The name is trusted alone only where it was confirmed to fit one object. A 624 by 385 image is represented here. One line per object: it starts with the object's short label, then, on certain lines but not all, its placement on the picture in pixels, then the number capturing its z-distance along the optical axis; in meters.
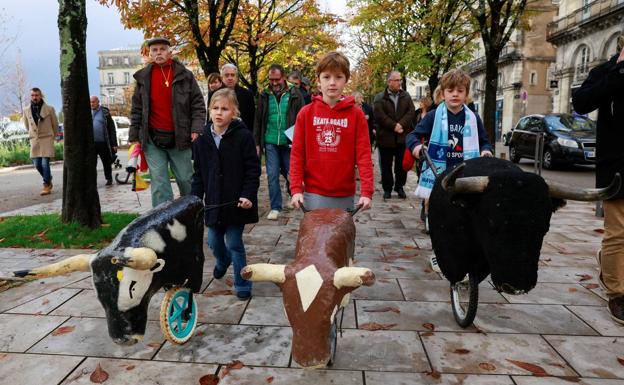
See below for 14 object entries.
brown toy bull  2.29
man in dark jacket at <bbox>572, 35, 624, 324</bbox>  3.60
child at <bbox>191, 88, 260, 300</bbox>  4.00
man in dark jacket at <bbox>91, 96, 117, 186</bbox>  11.44
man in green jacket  7.65
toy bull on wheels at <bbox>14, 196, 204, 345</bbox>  2.62
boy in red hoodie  3.80
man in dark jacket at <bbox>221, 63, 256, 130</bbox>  7.24
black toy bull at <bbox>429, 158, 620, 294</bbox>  2.63
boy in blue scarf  4.33
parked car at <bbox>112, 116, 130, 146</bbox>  34.06
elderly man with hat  5.47
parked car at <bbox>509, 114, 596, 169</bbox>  14.47
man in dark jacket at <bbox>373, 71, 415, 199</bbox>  9.16
